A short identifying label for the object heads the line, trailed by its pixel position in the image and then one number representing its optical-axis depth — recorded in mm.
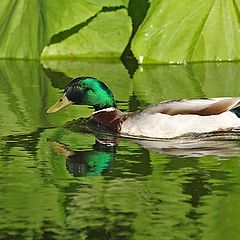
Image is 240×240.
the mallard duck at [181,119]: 13258
